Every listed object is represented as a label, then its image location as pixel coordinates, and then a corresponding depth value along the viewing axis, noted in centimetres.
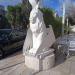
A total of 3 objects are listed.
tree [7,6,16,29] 472
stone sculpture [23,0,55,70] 227
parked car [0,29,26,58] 307
